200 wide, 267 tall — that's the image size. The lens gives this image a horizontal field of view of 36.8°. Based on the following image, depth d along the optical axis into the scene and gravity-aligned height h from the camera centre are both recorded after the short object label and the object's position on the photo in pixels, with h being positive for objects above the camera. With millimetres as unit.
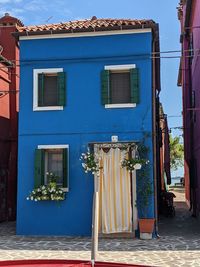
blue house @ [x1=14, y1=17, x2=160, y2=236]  9532 +1672
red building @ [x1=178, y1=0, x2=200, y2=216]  13048 +3416
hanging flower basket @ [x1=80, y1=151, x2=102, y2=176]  9326 +124
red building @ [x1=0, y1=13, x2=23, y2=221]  12582 +1939
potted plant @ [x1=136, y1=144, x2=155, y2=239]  9347 -629
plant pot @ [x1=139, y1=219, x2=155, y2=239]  9100 -1788
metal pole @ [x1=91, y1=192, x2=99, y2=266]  5587 -1161
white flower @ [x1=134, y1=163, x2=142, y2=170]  9177 +55
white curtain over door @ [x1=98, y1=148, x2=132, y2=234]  9311 -815
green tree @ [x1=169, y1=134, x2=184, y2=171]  38064 +2344
